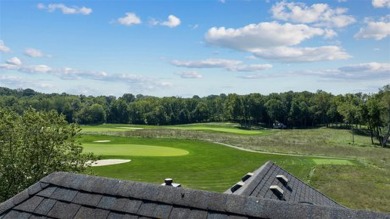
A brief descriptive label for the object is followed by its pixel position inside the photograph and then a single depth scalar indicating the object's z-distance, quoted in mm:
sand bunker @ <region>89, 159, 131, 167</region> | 44341
